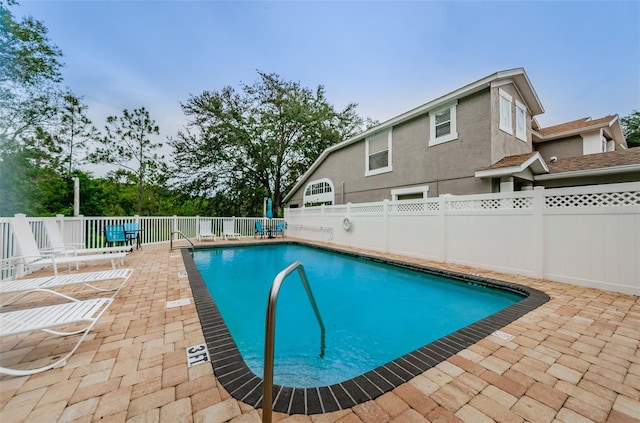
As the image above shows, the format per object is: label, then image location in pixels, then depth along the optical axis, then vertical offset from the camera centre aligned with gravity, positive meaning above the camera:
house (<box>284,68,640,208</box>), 7.88 +2.67
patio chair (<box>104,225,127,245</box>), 8.11 -0.77
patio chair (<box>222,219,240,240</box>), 13.44 -0.93
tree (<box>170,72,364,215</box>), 18.95 +6.17
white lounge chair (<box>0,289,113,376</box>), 1.92 -0.97
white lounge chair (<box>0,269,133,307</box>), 2.94 -0.97
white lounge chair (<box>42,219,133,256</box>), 5.72 -0.71
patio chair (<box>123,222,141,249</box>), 8.69 -0.75
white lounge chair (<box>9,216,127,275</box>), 4.39 -0.67
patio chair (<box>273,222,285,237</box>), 15.21 -1.08
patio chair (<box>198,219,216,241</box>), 12.63 -0.98
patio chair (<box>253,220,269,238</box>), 14.43 -1.15
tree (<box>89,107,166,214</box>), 16.75 +4.69
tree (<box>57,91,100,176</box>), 15.05 +5.51
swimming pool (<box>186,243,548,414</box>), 1.95 -1.79
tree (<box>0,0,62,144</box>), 11.90 +7.45
